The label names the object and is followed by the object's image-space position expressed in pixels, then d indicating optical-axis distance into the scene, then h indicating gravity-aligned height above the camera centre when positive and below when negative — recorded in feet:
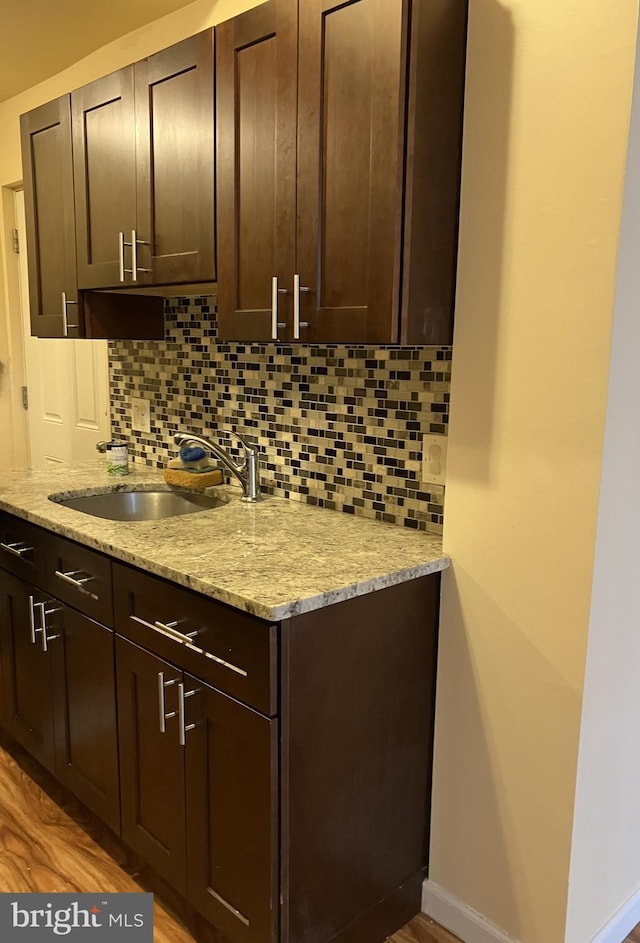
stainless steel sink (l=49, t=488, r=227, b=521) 7.52 -1.79
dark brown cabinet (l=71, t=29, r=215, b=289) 5.96 +1.50
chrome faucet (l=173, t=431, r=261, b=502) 7.13 -1.26
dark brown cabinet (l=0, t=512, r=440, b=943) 4.49 -2.82
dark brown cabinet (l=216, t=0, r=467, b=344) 4.56 +1.21
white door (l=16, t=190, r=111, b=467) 10.07 -0.88
